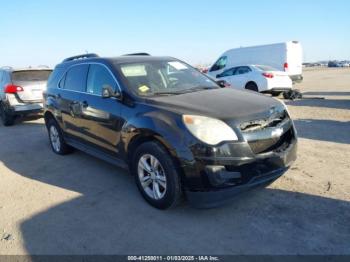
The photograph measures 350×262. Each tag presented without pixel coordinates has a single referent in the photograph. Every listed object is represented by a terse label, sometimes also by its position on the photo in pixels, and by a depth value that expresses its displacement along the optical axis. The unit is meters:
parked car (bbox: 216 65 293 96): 13.88
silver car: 9.62
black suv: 3.47
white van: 17.36
